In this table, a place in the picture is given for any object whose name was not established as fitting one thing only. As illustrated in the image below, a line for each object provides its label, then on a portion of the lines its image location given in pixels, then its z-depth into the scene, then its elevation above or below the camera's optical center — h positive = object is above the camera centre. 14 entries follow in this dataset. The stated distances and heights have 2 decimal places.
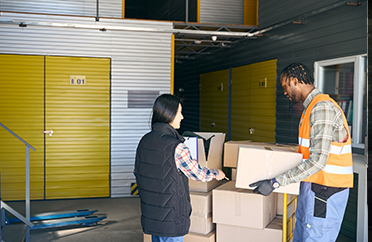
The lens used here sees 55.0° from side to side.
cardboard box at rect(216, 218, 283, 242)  3.09 -1.08
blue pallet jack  5.14 -1.67
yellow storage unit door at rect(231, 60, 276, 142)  7.07 +0.19
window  4.73 +0.37
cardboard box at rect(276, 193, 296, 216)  3.46 -0.92
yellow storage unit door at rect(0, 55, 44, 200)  6.82 -0.15
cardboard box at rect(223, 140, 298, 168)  3.66 -0.43
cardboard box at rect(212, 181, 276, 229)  3.07 -0.85
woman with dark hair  2.46 -0.46
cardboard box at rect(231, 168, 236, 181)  3.62 -0.65
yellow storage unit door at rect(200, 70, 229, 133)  9.42 +0.27
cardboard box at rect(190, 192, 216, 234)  3.31 -0.96
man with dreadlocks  2.44 -0.43
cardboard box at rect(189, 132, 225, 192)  3.43 -0.48
